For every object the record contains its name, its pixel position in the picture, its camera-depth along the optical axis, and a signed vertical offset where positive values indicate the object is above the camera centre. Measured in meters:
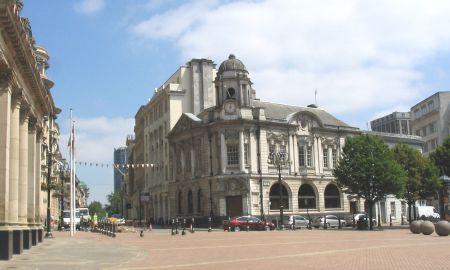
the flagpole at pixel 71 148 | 40.13 +3.73
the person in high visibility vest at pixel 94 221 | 60.57 -2.41
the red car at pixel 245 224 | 52.91 -2.69
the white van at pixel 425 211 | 70.81 -2.61
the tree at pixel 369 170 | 54.81 +2.22
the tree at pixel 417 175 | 60.16 +1.76
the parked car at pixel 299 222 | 56.94 -2.81
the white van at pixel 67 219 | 73.82 -2.68
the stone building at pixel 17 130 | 21.44 +3.33
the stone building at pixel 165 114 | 78.44 +12.14
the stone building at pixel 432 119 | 97.69 +12.92
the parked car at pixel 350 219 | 61.00 -2.94
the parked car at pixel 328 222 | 58.78 -3.00
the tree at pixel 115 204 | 184.10 -1.66
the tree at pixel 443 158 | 62.34 +3.64
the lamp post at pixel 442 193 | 45.66 -0.23
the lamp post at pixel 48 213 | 39.94 -0.90
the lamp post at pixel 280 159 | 61.87 +4.07
